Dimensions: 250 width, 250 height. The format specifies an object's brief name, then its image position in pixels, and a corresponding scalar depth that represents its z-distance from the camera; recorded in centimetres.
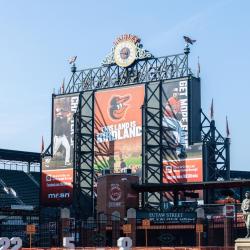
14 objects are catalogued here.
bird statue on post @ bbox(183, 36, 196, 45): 8125
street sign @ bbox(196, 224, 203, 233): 5272
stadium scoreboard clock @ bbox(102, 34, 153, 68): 8325
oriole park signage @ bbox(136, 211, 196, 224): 6158
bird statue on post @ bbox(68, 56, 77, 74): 9013
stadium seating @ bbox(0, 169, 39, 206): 9500
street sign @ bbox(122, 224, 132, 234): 5228
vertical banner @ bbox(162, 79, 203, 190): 7450
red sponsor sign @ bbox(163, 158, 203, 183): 7388
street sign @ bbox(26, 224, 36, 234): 4457
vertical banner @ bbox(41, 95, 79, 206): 8488
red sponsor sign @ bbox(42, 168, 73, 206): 8431
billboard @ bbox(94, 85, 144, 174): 7975
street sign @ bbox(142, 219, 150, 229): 5497
